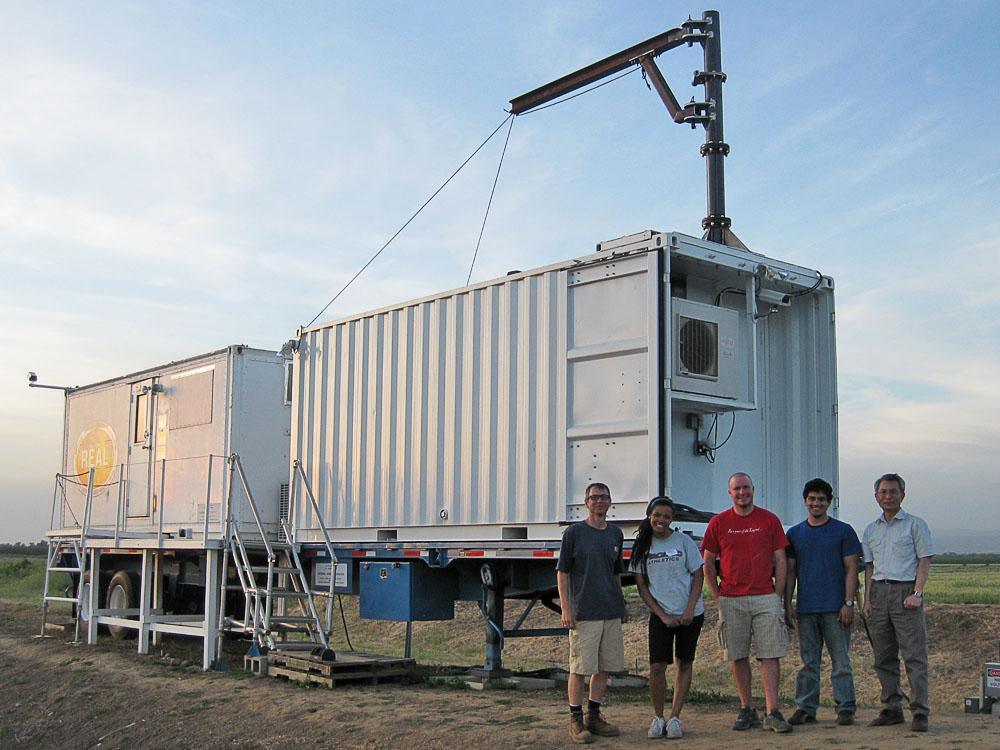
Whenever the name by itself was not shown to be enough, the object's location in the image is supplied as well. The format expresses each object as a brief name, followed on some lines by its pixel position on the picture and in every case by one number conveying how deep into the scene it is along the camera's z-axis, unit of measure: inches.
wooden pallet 398.3
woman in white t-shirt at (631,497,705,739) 271.9
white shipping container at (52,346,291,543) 528.7
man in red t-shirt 270.7
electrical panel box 309.3
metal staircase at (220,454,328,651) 438.6
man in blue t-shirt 278.7
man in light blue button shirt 272.8
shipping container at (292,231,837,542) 344.5
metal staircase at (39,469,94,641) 568.1
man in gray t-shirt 273.7
